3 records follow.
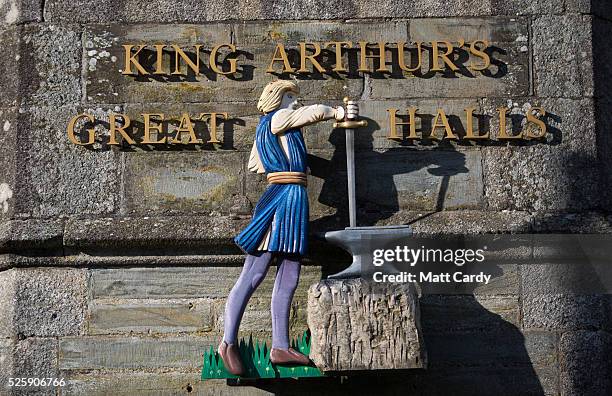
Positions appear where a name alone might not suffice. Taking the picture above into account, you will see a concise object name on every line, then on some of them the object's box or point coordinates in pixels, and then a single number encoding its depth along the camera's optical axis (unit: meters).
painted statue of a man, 7.23
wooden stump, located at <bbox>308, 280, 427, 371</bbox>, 6.92
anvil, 7.30
